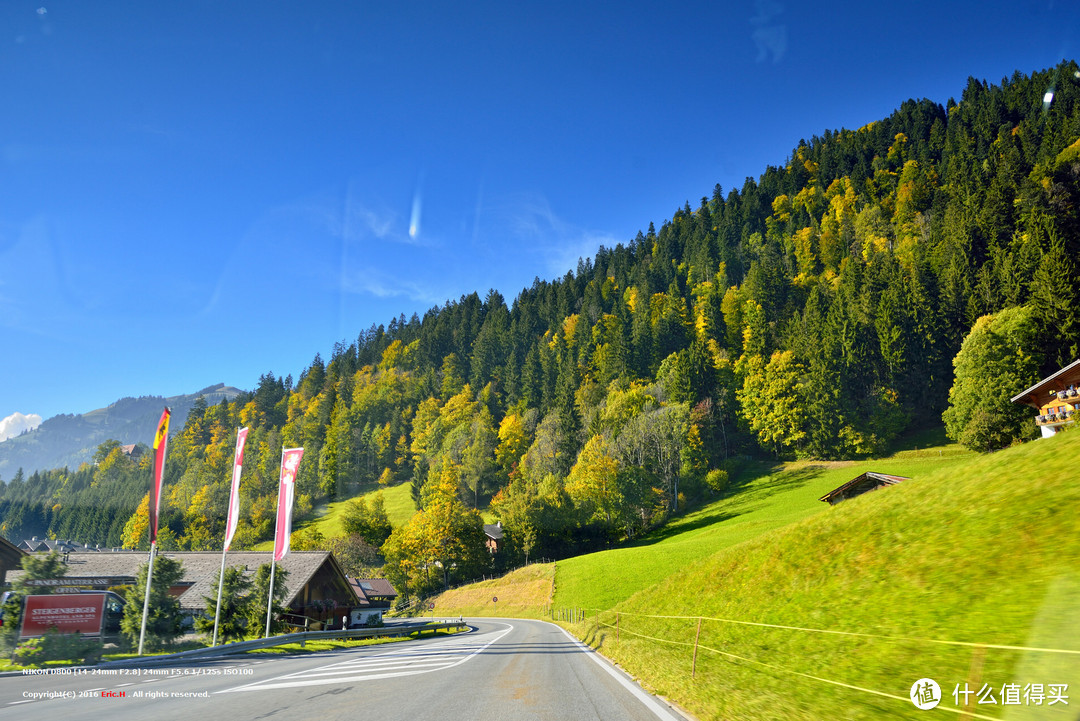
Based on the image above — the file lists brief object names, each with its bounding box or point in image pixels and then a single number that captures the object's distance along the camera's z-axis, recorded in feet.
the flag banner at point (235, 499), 72.18
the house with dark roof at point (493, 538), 250.57
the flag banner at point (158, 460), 56.18
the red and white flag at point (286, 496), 77.66
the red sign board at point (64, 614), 54.44
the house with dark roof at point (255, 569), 112.88
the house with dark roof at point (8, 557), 98.91
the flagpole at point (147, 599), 56.30
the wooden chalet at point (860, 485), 112.79
